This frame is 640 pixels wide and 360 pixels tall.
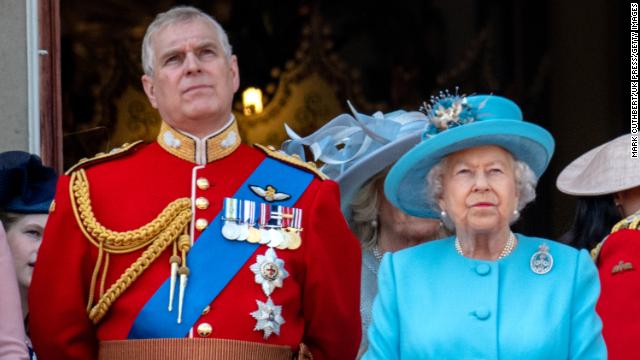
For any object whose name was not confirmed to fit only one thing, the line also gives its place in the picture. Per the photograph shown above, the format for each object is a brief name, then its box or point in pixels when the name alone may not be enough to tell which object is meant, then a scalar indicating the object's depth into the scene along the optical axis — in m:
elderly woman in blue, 9.10
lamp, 16.82
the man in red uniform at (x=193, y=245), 10.01
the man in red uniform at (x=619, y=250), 10.66
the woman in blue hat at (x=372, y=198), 11.87
